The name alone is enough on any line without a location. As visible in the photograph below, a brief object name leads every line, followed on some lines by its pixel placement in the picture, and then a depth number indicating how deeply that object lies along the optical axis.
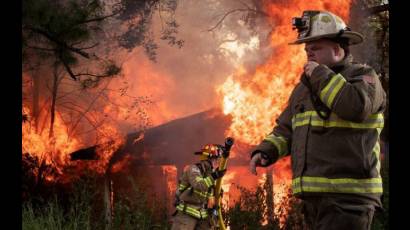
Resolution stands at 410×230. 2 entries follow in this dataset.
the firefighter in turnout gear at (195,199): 8.85
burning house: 12.94
